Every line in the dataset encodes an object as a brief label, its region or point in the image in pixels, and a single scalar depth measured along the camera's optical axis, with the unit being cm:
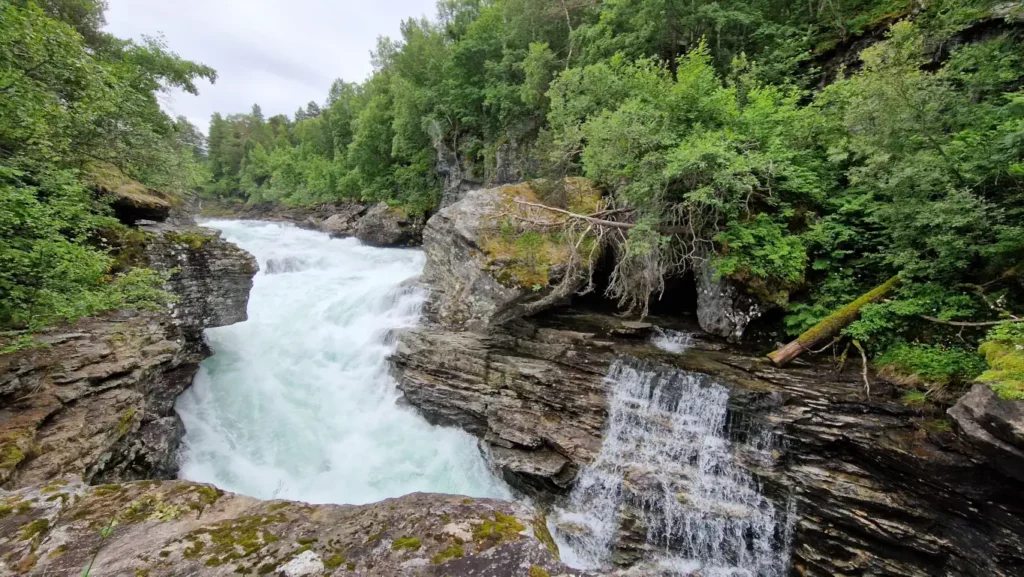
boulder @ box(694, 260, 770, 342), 871
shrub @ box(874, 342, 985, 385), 583
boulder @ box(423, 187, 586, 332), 939
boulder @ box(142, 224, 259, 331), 895
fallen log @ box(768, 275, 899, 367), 724
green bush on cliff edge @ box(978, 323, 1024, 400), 441
